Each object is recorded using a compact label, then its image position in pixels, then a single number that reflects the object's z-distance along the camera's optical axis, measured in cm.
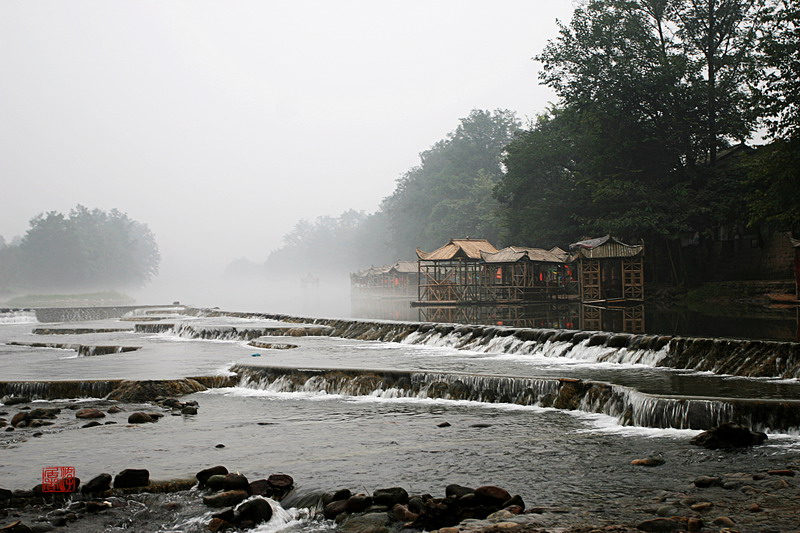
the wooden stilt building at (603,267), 3347
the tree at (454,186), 7350
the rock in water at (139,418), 1124
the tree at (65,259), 9888
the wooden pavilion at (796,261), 2550
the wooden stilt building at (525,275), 3875
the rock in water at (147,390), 1329
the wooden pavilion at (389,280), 6544
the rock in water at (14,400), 1319
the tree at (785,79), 2534
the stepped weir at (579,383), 991
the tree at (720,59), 3459
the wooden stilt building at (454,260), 4031
